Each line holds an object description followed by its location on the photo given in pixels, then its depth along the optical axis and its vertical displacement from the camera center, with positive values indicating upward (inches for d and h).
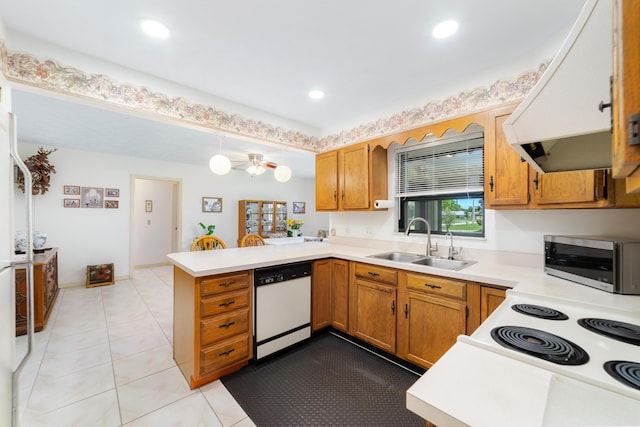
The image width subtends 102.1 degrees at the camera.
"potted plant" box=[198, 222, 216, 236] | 235.5 -14.8
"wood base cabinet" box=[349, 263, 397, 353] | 89.0 -34.1
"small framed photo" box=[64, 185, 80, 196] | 177.8 +15.2
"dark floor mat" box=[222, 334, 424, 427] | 64.7 -51.4
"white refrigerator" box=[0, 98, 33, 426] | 42.5 -9.2
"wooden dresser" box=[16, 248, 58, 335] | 107.7 -35.9
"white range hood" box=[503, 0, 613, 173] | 23.9 +12.8
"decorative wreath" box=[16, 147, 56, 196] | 159.8 +26.3
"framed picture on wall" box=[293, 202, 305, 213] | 323.2 +6.5
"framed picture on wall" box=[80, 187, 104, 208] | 184.1 +10.9
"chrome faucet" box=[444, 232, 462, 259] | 95.4 -14.4
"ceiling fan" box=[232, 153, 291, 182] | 142.1 +32.5
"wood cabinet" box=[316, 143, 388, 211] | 114.1 +16.3
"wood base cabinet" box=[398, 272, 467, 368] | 74.0 -31.4
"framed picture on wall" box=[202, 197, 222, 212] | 245.0 +7.8
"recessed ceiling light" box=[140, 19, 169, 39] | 65.6 +47.9
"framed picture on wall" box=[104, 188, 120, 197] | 192.5 +15.0
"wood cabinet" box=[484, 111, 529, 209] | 75.2 +12.2
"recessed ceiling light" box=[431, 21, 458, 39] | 65.5 +47.7
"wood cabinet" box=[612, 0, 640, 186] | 16.2 +8.5
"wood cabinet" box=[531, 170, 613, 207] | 61.8 +6.2
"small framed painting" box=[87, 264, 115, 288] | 177.2 -43.9
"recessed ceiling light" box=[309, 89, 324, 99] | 101.4 +47.4
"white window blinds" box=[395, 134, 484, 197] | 96.2 +18.3
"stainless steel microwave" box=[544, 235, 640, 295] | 55.5 -11.5
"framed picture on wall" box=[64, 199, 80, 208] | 178.0 +6.2
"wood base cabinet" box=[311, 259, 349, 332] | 103.4 -33.6
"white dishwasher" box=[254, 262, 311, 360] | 86.4 -33.6
